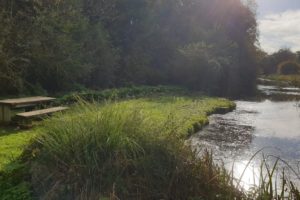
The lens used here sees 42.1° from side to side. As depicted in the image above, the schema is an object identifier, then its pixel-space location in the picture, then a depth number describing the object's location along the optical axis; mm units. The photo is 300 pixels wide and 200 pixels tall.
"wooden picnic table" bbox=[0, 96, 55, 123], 9508
